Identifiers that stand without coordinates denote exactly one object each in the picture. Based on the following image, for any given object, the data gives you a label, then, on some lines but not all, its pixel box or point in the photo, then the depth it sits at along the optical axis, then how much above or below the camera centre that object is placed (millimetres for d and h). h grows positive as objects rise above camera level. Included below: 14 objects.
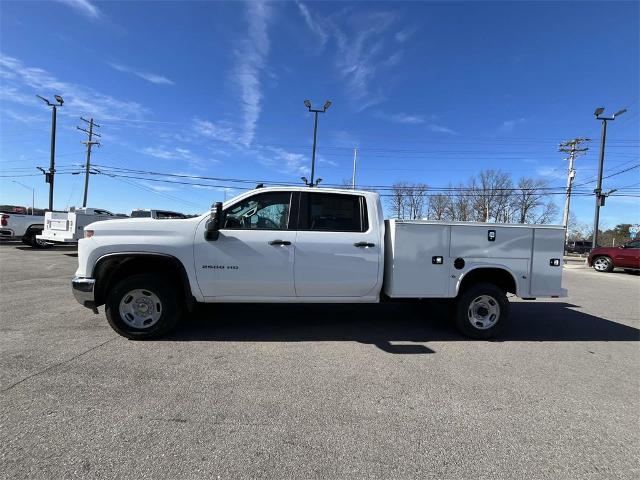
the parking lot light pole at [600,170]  24344 +5219
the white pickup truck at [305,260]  5078 -346
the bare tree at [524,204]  55859 +6547
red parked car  17922 -87
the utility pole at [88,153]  39906 +6918
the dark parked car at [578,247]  56469 +888
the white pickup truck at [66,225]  14453 -330
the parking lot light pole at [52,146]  27984 +4988
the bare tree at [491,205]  49781 +5502
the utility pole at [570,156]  36469 +9813
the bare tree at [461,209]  53188 +4893
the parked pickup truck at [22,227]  17703 -643
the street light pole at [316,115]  25297 +7697
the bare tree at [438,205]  50375 +4917
